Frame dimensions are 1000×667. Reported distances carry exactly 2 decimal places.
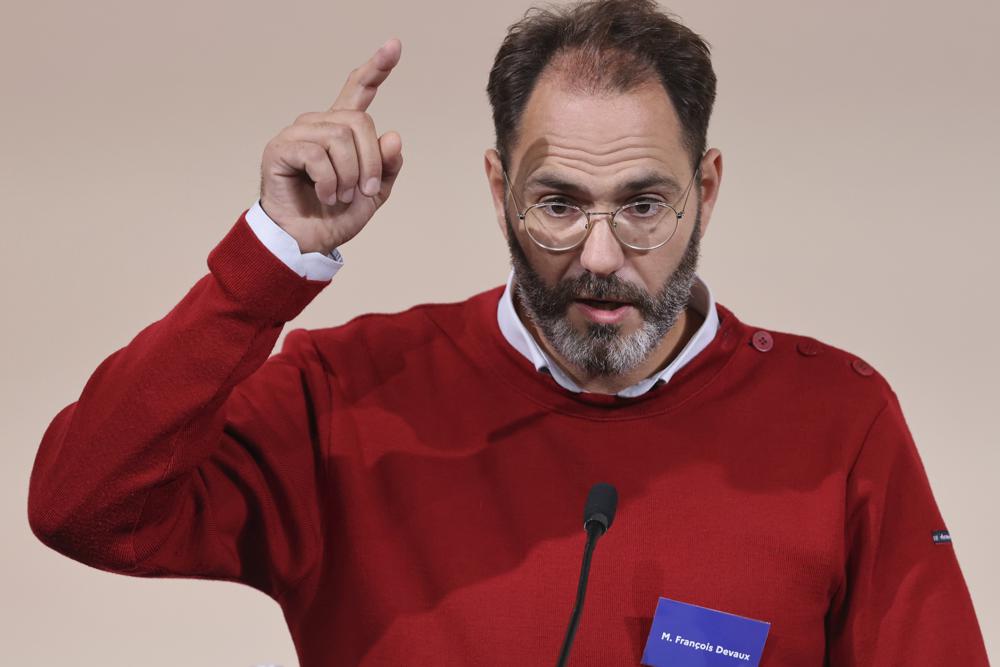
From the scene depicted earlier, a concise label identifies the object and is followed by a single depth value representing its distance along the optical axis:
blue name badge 5.42
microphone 5.24
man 5.45
